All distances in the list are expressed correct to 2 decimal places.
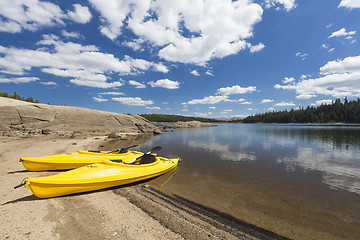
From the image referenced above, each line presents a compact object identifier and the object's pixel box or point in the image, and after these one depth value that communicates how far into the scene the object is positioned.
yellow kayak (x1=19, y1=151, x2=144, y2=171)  7.34
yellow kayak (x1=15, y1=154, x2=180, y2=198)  4.78
